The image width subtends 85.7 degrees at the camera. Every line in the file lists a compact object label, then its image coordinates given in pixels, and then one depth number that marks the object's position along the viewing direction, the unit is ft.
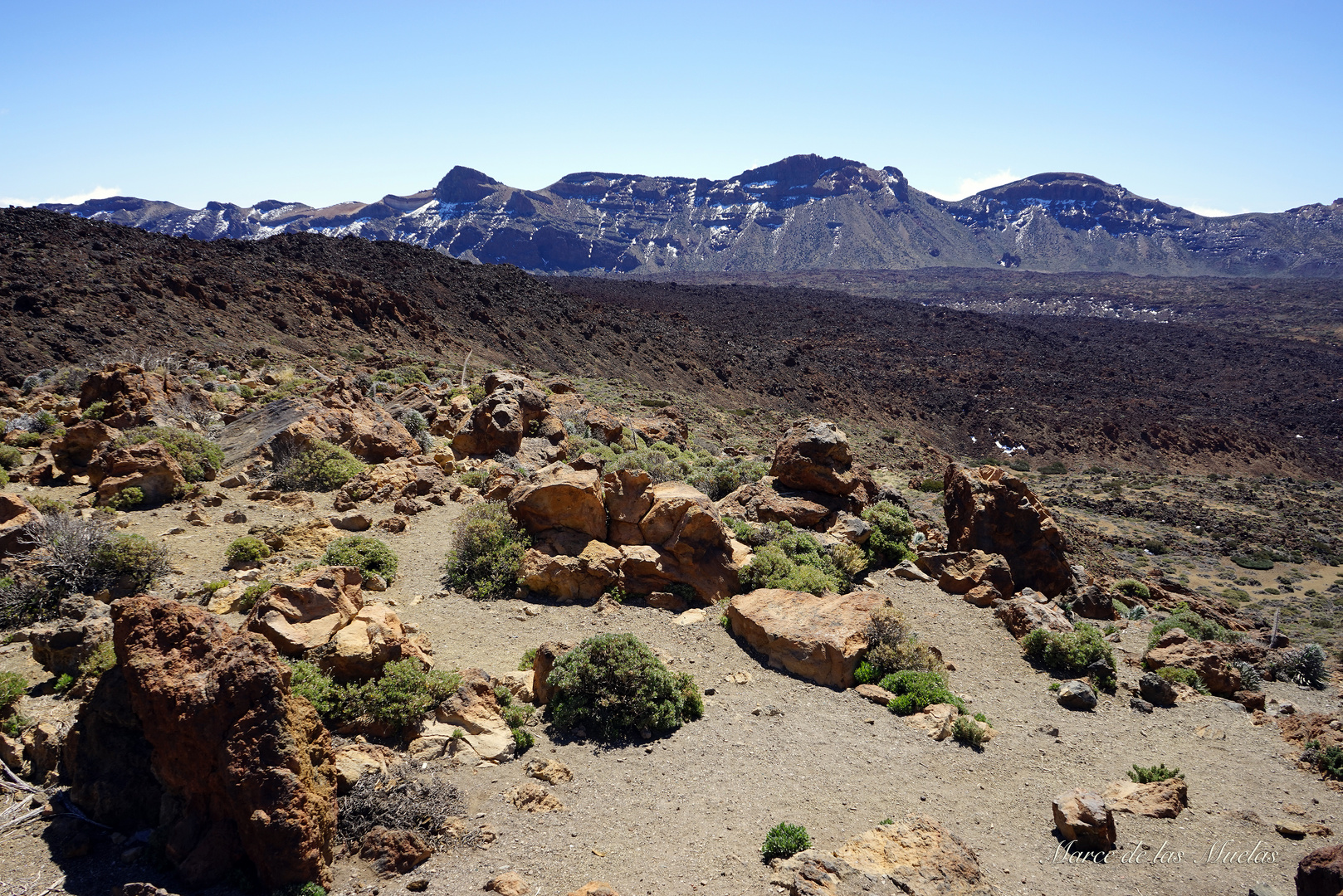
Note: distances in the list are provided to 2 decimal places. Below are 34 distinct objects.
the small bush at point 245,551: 30.71
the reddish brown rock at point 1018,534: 42.68
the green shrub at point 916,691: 27.35
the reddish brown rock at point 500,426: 50.78
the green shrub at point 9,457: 39.88
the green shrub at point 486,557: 32.58
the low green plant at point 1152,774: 24.27
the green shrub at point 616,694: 23.91
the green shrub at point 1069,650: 32.71
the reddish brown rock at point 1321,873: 16.88
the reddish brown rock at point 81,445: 39.52
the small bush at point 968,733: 25.57
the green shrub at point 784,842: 18.66
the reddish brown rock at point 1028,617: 35.53
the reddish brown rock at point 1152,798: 22.47
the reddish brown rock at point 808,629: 29.04
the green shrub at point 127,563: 26.96
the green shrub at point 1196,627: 40.02
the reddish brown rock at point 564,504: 34.91
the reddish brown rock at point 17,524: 26.73
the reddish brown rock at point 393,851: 17.25
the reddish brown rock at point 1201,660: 33.42
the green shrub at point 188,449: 39.14
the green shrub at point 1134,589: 53.11
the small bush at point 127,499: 34.78
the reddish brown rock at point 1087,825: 20.25
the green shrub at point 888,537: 41.70
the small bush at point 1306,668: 38.86
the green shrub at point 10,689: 19.71
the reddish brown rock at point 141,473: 35.68
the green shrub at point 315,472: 41.47
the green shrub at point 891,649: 29.45
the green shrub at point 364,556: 31.58
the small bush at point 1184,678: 32.99
